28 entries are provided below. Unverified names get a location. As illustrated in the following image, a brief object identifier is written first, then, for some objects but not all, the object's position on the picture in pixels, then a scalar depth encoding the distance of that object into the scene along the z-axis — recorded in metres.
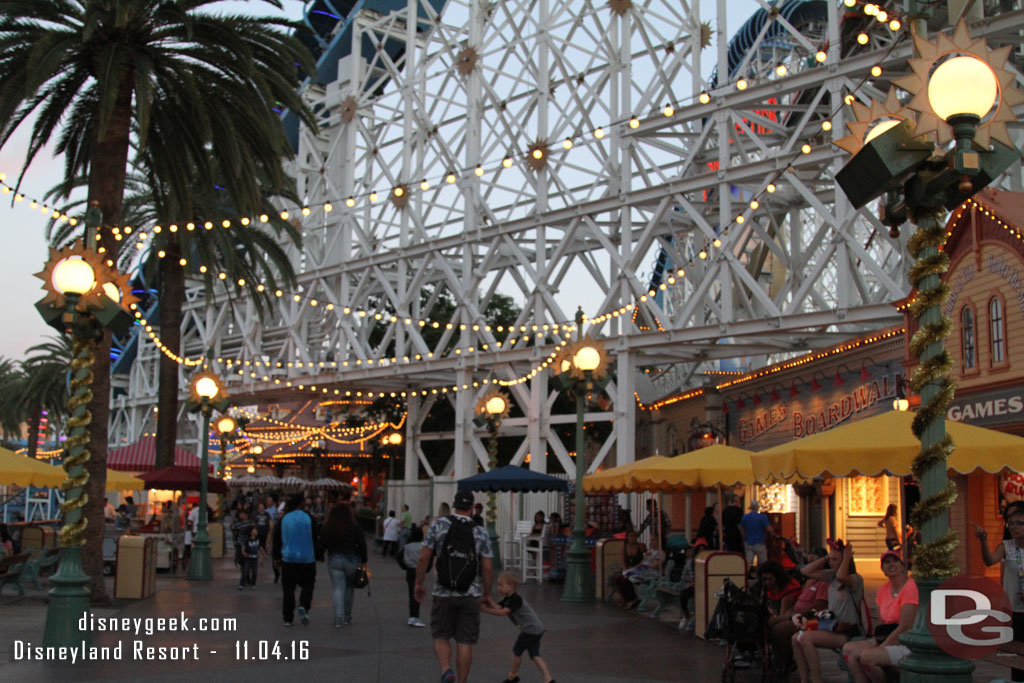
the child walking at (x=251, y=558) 20.69
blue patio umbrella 24.05
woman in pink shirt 8.65
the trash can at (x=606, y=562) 19.84
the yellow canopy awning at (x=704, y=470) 16.38
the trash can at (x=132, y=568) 18.33
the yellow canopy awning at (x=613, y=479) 18.70
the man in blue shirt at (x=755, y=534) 18.58
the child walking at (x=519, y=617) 10.04
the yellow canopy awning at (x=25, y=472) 18.34
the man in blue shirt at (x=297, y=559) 14.98
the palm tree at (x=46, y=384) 62.55
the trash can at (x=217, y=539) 31.00
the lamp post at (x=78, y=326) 12.23
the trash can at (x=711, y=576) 13.88
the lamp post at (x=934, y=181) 6.45
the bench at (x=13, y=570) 18.08
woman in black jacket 14.82
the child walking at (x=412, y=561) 15.10
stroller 10.94
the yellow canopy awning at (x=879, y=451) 11.05
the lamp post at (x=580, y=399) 19.25
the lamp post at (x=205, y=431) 23.16
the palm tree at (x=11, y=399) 67.62
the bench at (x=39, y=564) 18.58
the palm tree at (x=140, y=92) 17.14
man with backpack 9.70
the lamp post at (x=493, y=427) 27.48
